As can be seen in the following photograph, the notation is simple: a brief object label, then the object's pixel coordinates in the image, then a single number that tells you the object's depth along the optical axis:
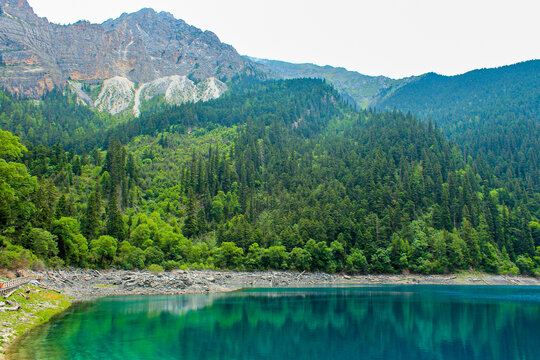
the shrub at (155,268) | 84.75
